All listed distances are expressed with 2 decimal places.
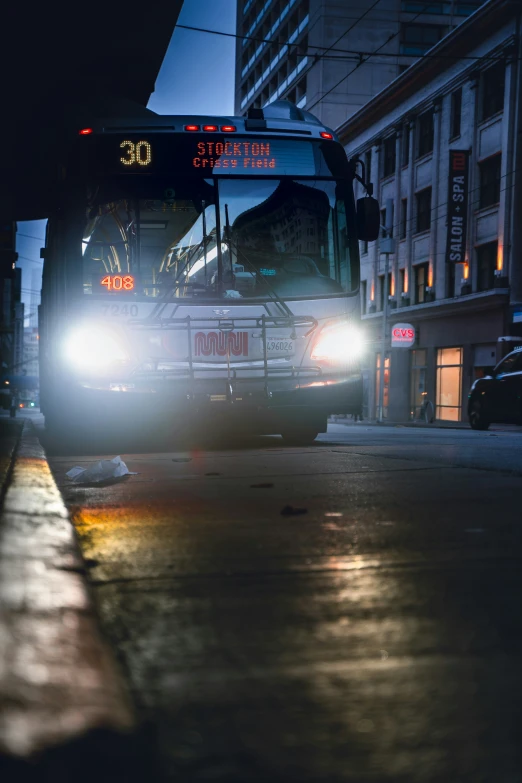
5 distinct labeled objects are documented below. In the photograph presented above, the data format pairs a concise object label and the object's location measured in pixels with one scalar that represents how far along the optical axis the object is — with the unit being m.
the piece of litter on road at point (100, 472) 6.75
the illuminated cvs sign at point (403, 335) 39.78
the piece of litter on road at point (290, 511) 4.91
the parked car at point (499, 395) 21.05
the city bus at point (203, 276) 10.39
